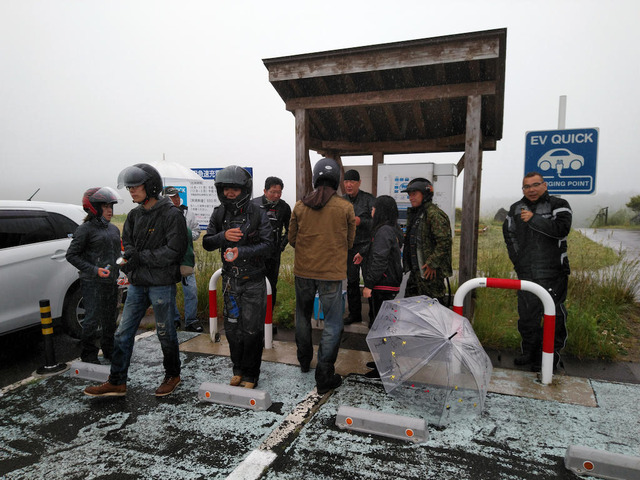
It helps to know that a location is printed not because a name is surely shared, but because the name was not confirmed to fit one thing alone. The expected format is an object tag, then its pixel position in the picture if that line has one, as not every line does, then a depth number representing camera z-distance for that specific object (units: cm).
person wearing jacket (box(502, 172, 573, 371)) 398
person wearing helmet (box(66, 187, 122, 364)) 413
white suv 457
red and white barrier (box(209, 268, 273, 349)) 479
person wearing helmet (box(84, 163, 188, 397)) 345
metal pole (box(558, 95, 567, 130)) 538
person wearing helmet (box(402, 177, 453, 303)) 405
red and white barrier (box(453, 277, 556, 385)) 371
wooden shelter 471
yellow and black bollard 421
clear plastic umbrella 298
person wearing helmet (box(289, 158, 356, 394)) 364
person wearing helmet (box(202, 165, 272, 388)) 354
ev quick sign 511
